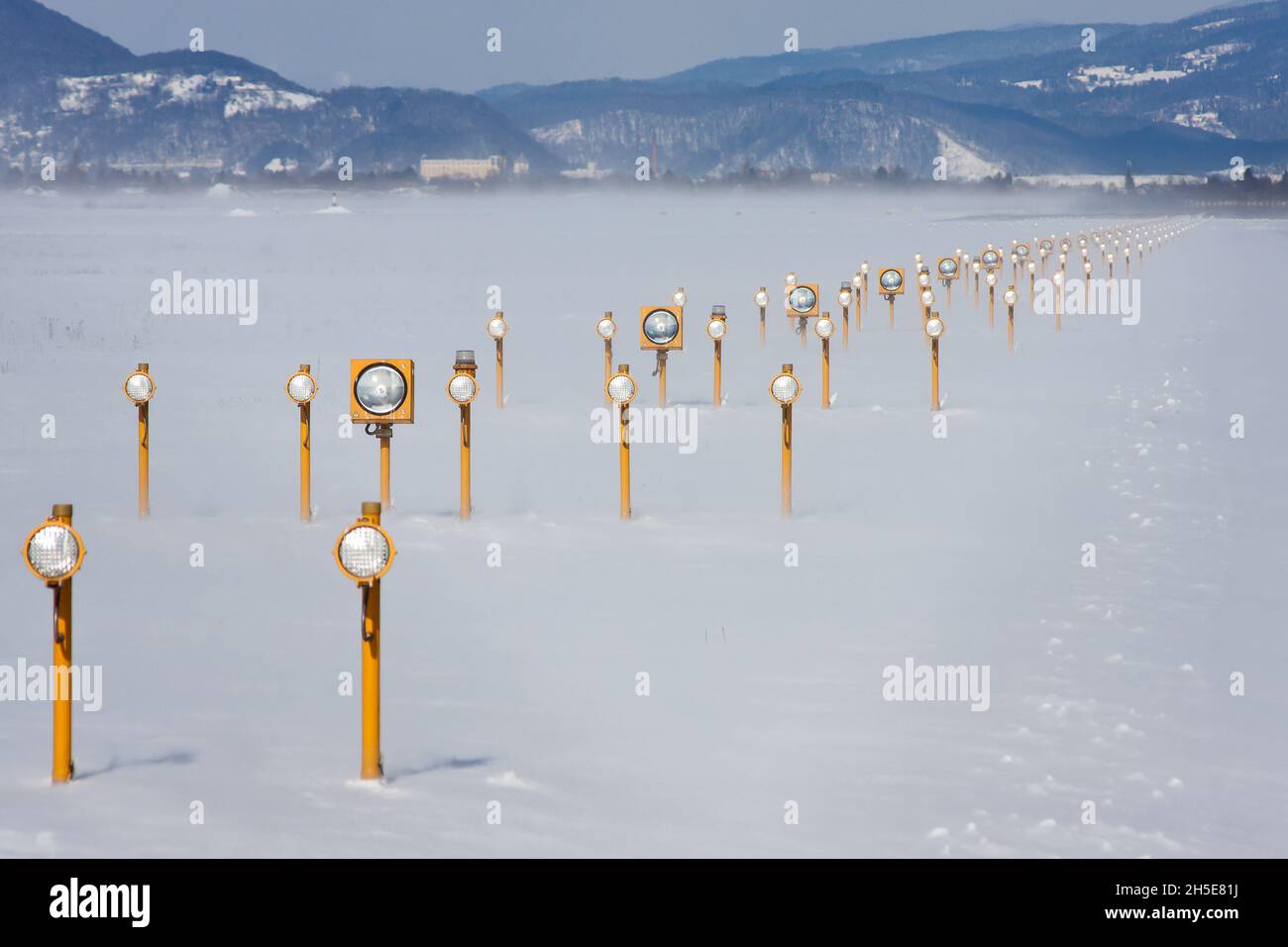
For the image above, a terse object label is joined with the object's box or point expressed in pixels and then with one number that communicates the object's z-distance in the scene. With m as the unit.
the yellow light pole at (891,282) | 33.34
